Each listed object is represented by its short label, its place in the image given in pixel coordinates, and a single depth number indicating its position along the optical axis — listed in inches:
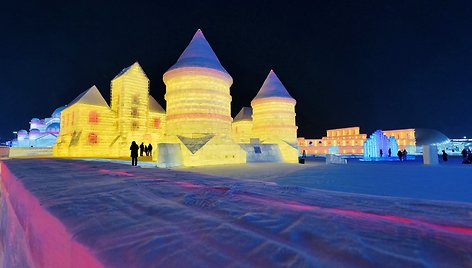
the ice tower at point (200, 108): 539.2
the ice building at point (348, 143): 2001.7
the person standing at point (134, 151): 406.3
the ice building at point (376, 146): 1070.3
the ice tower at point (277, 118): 783.7
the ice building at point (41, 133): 1691.7
